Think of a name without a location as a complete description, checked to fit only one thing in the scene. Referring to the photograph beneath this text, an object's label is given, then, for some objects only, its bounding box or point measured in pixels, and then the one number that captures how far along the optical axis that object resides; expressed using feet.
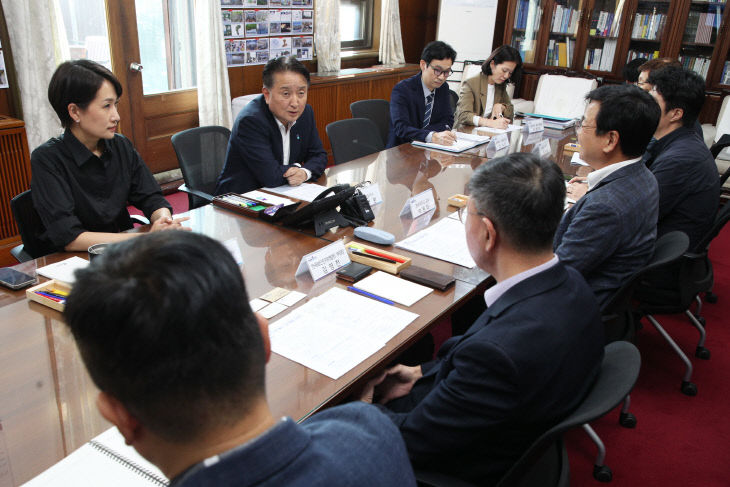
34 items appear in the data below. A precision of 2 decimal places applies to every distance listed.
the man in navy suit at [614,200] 6.37
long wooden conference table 3.82
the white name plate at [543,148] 12.10
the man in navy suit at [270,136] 9.05
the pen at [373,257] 6.43
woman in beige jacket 14.02
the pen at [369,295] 5.72
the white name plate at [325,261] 6.07
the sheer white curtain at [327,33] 18.16
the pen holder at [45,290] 5.26
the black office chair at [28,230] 6.81
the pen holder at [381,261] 6.34
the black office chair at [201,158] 9.39
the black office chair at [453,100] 15.12
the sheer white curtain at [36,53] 11.16
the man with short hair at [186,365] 1.98
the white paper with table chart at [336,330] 4.75
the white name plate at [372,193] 8.48
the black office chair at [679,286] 8.05
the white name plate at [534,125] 13.69
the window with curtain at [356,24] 20.27
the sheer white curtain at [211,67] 14.98
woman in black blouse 6.72
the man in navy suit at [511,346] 3.84
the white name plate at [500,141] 12.19
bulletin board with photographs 15.90
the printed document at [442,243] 6.82
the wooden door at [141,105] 13.57
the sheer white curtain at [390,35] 20.34
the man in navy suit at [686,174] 8.54
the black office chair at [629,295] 6.19
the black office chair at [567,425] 3.53
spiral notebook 3.43
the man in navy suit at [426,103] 12.48
